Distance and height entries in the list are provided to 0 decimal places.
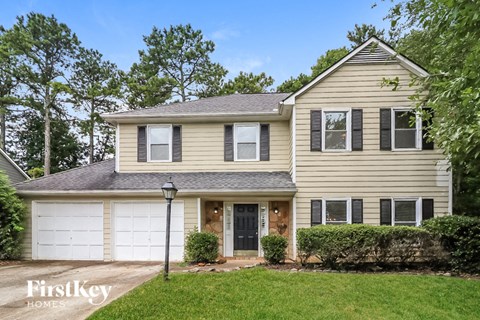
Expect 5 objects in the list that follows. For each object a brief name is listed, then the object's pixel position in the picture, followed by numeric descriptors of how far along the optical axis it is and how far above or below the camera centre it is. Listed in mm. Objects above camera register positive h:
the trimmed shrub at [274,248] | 8953 -2451
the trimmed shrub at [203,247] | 9594 -2611
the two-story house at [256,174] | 10141 -479
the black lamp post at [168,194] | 7134 -764
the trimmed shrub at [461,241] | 7957 -1979
